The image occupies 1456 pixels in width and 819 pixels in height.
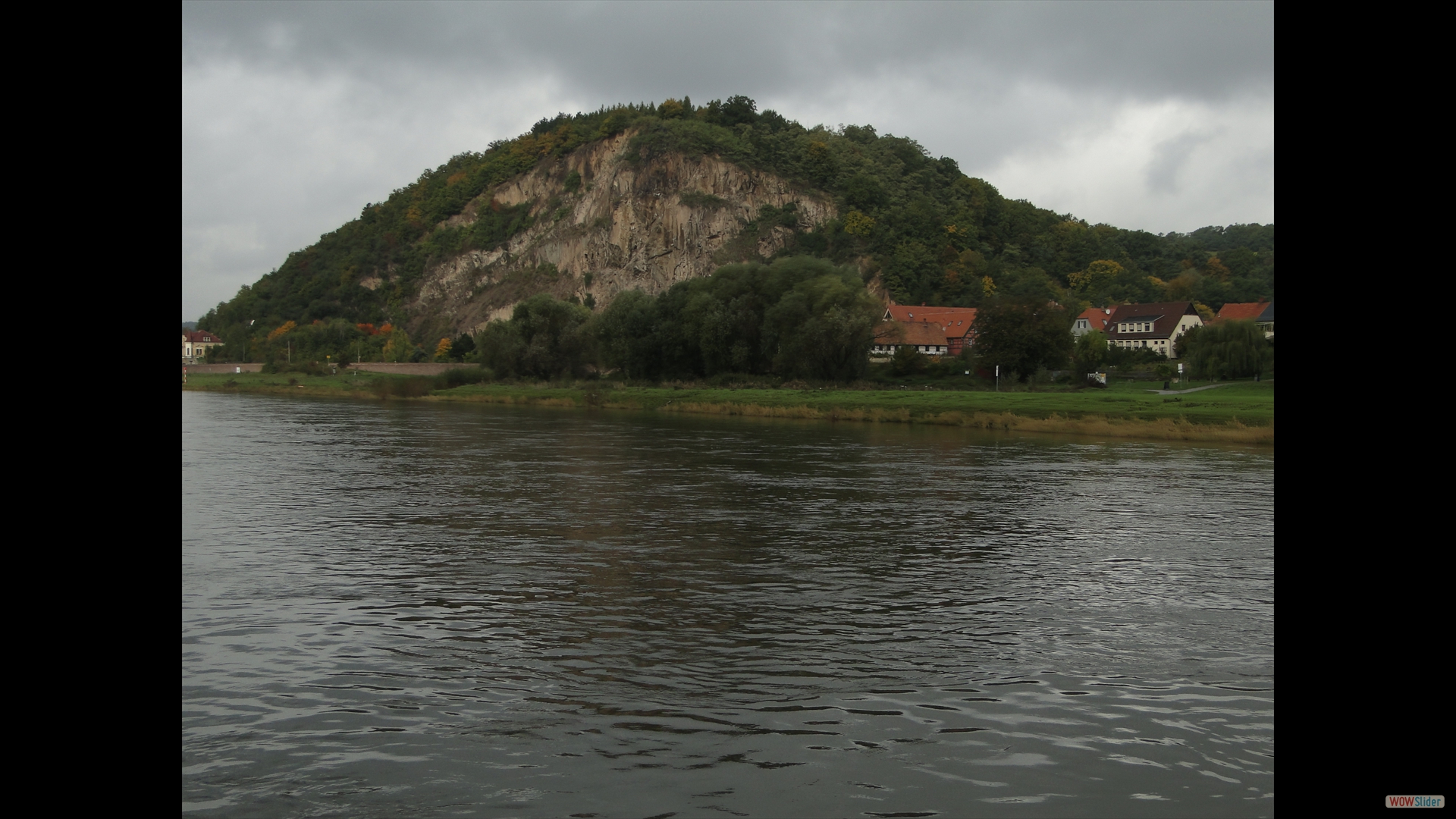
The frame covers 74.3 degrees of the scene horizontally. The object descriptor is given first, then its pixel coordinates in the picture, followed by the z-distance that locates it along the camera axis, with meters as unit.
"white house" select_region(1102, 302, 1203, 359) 104.75
